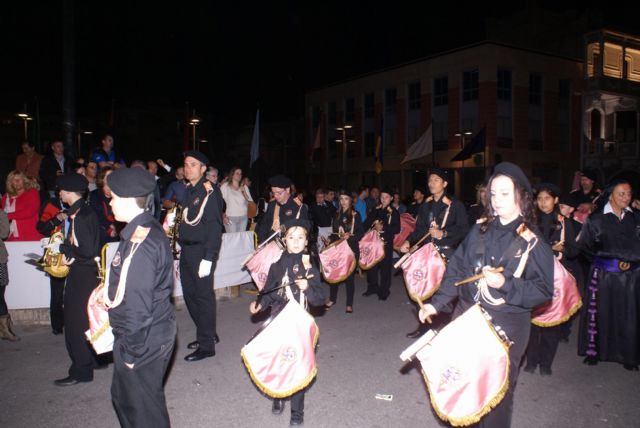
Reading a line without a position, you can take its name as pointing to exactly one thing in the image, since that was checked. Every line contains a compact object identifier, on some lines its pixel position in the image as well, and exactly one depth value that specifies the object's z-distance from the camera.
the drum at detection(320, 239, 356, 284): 8.52
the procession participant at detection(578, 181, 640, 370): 5.73
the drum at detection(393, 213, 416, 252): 12.87
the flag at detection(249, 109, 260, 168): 15.56
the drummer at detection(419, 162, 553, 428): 3.21
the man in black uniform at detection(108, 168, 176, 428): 3.13
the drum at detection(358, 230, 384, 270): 9.40
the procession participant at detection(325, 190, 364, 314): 9.06
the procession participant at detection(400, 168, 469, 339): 6.78
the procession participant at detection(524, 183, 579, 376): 5.59
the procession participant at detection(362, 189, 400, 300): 9.60
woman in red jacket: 7.48
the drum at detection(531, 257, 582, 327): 5.29
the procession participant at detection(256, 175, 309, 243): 7.39
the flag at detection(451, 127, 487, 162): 20.72
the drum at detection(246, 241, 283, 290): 7.42
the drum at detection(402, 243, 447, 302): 6.50
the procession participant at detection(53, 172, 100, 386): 5.03
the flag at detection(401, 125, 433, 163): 22.53
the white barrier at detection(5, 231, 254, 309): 7.36
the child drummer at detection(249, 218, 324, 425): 4.38
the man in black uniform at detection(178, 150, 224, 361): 6.07
